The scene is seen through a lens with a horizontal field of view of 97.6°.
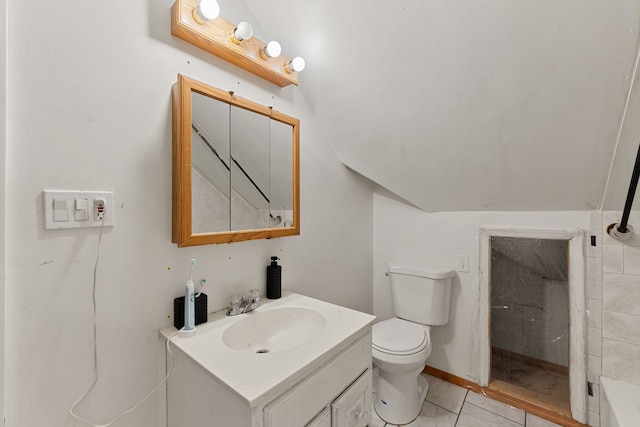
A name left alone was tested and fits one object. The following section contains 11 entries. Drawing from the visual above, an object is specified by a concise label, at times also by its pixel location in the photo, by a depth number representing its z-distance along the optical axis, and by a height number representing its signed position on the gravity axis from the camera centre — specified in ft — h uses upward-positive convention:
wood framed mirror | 3.30 +0.61
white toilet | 5.01 -2.43
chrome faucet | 3.81 -1.28
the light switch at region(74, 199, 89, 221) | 2.69 +0.02
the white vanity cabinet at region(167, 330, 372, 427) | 2.36 -1.81
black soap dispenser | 4.36 -1.10
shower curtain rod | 3.66 -0.07
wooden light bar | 3.30 +2.19
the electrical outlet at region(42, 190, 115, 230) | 2.57 +0.03
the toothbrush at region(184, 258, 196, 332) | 3.21 -1.11
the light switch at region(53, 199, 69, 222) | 2.58 +0.02
